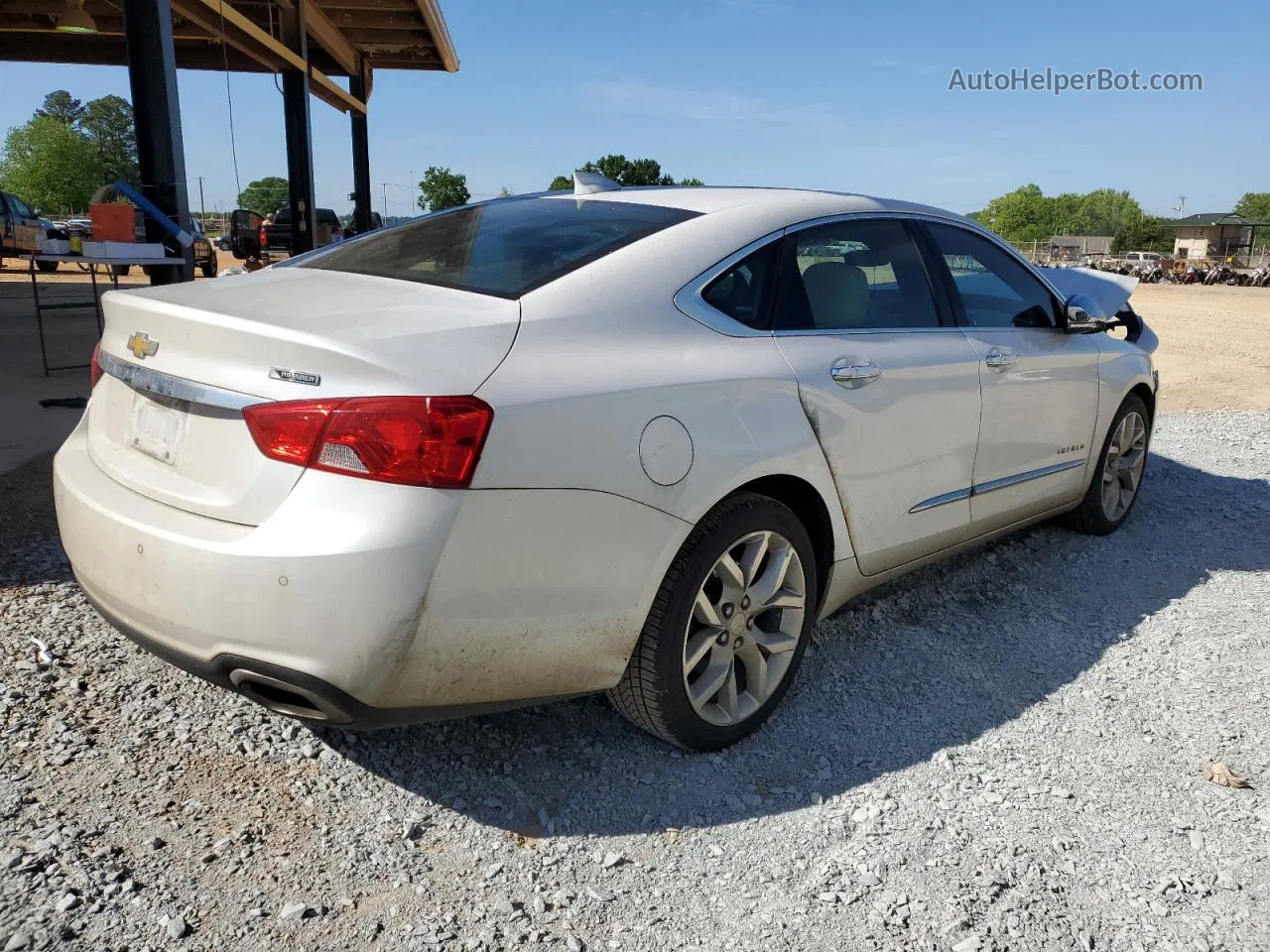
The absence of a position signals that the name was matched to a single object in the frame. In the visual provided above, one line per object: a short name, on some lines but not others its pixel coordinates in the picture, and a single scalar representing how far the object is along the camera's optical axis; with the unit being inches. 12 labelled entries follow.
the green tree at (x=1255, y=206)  5428.2
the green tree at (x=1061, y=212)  5531.5
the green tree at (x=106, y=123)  4325.8
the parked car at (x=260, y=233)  779.4
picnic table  255.1
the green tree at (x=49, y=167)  3516.2
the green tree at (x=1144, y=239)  3981.3
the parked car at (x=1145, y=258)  1868.6
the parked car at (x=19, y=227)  885.8
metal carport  312.3
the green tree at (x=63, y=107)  4873.5
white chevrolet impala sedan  80.2
